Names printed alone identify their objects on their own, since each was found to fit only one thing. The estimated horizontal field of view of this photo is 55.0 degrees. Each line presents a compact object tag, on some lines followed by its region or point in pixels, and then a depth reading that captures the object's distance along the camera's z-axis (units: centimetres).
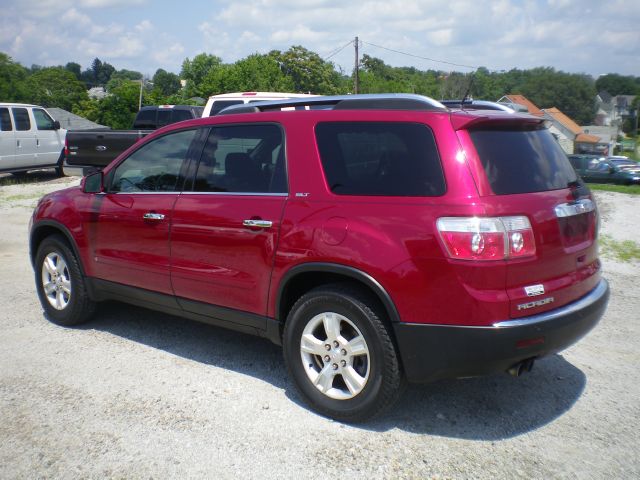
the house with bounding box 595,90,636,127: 12350
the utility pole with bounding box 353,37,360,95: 4354
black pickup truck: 1418
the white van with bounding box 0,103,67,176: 1644
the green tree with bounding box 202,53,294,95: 6419
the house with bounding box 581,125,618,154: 10175
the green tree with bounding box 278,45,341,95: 7888
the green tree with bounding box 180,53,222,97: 10200
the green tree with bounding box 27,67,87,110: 8412
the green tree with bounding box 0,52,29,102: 7325
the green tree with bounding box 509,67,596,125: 10400
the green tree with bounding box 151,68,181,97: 14325
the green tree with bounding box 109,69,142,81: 17630
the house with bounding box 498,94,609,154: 8331
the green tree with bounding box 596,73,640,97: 15962
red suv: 324
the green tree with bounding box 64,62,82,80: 18265
